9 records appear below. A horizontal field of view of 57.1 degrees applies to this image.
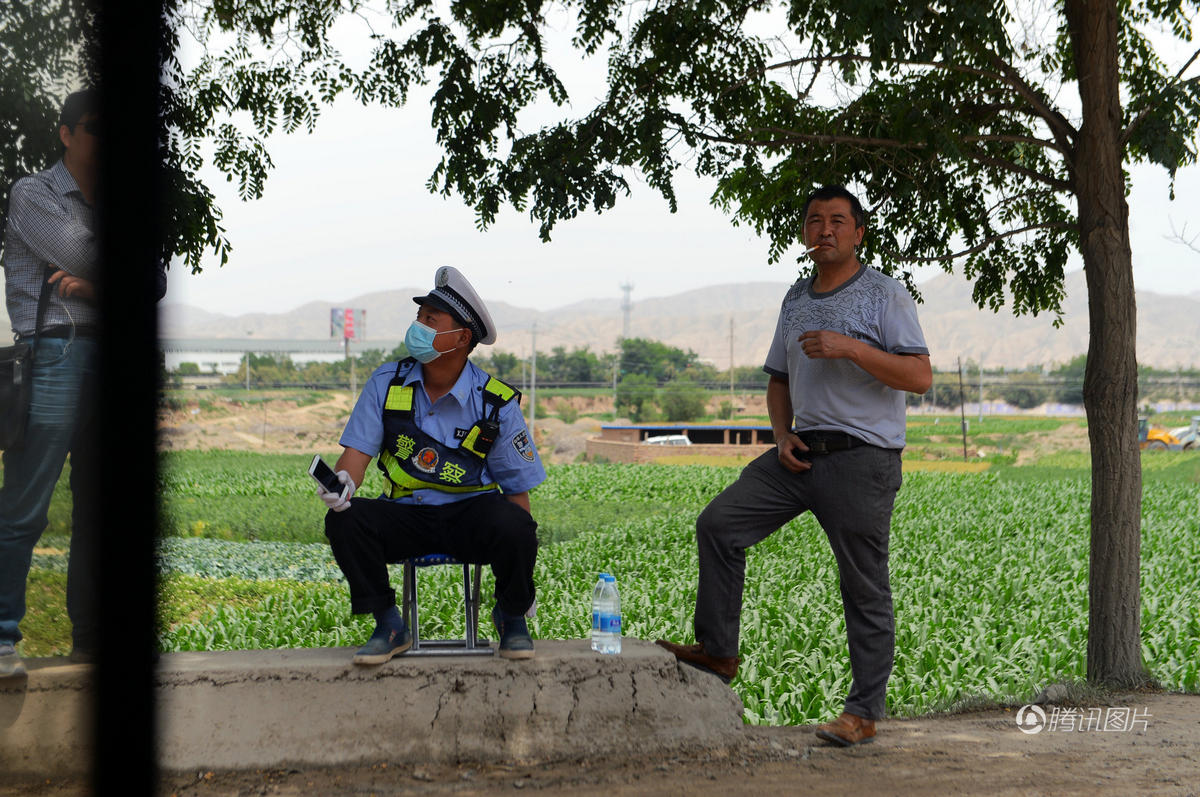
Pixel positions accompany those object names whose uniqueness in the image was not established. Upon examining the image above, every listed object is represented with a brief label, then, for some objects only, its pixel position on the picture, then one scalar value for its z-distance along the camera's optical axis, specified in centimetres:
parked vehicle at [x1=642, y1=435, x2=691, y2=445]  4882
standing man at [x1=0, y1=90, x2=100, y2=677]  368
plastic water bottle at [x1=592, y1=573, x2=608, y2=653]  421
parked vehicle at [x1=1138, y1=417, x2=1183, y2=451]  5362
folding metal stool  400
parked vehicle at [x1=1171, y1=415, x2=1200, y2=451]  5628
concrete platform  368
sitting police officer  385
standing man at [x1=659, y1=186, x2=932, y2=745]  399
